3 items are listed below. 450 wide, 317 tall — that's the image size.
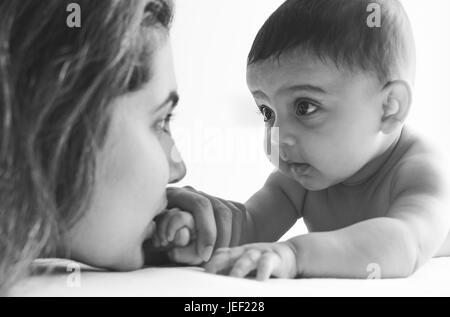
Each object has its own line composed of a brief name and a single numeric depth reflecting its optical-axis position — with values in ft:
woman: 1.77
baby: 2.48
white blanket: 1.78
